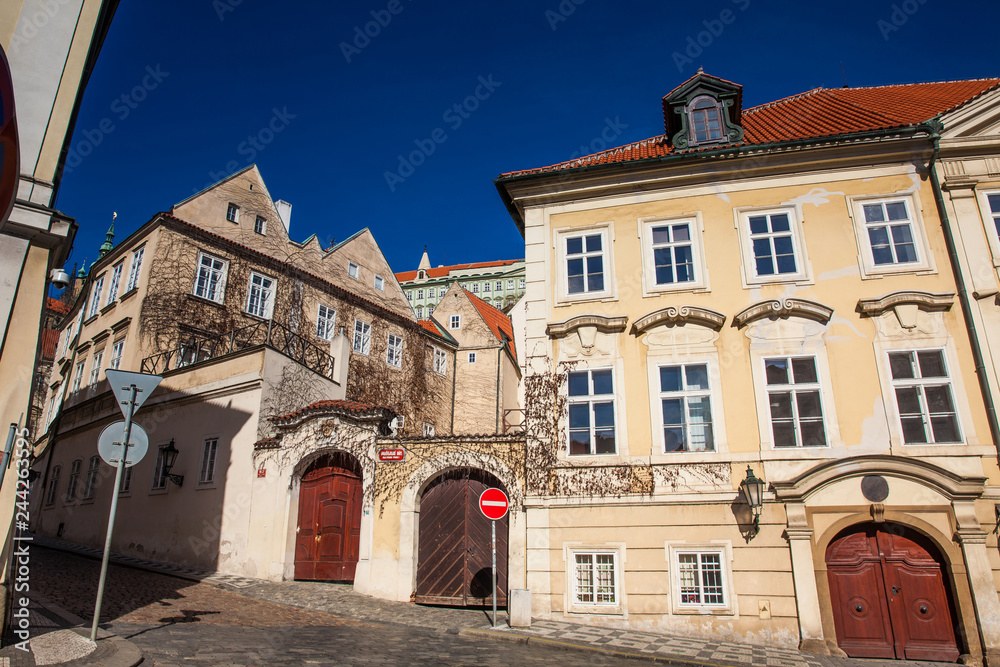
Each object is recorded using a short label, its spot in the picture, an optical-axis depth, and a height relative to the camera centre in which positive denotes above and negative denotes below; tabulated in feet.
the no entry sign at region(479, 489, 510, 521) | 36.01 +1.33
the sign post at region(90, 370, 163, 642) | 24.52 +4.82
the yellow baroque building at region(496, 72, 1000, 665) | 35.91 +8.37
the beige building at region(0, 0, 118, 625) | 26.55 +15.58
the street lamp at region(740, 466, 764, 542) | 36.42 +1.90
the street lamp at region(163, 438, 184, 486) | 59.26 +6.34
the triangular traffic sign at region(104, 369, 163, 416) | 25.81 +5.56
